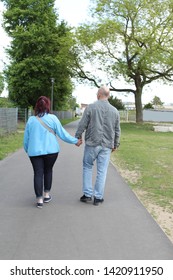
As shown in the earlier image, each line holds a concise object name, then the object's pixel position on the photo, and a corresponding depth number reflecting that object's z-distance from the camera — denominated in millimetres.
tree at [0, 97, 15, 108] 32500
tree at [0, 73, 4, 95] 35459
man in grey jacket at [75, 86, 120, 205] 5707
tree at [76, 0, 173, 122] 29094
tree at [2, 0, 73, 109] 33312
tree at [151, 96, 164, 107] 118250
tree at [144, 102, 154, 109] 73912
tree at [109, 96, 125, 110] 76312
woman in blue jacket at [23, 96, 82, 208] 5559
